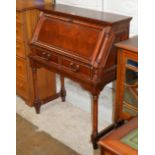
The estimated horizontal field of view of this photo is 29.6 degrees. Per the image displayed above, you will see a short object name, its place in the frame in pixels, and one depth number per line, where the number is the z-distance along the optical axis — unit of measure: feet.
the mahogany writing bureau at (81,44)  7.14
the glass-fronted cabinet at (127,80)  6.86
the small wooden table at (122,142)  4.79
